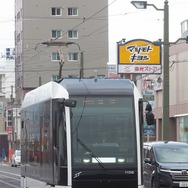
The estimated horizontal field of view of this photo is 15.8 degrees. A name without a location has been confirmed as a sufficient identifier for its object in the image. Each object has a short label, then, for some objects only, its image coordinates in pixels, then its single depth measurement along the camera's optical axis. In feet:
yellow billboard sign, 137.69
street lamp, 89.20
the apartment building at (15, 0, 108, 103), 258.16
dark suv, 66.39
